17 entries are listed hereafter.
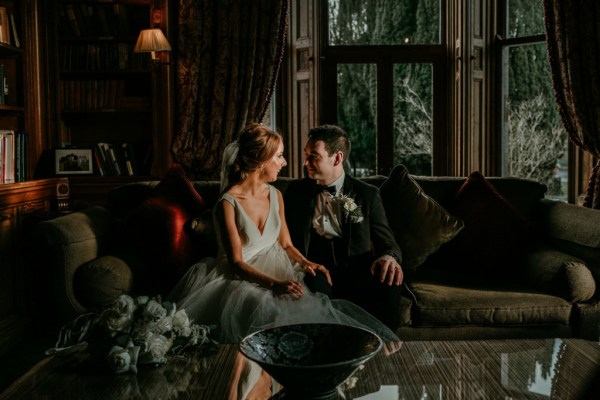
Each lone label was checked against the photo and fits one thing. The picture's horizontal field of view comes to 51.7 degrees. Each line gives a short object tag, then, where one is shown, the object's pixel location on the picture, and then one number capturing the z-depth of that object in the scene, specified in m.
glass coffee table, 1.55
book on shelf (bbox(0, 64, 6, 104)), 3.99
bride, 2.20
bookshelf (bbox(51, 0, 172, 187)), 4.67
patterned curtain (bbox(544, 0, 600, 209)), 4.15
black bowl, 1.44
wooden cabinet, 3.64
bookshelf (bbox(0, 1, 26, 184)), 3.96
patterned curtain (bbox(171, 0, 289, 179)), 4.69
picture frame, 4.58
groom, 2.88
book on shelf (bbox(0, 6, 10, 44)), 3.98
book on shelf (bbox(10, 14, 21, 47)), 4.12
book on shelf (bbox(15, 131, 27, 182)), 4.07
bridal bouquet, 1.68
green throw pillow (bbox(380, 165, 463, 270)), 3.05
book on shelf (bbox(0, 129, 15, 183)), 3.92
